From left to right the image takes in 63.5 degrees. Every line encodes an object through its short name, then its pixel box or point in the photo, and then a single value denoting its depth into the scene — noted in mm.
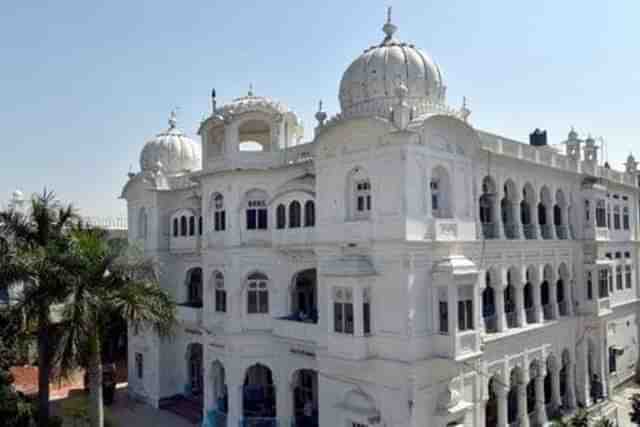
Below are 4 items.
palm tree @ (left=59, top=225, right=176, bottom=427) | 12820
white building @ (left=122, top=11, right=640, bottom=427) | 15578
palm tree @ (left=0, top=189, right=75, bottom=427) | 13117
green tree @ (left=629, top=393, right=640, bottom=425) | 15809
